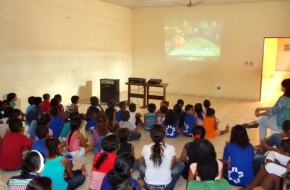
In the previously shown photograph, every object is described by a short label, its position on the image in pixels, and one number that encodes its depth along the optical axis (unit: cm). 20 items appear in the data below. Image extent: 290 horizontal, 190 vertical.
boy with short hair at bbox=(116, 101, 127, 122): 488
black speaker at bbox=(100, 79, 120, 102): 781
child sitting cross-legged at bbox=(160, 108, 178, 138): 463
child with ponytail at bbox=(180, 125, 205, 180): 299
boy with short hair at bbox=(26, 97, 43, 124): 452
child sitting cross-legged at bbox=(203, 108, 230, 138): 486
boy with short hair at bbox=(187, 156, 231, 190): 188
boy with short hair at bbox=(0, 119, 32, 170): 328
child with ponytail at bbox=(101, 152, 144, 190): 197
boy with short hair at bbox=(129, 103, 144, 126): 502
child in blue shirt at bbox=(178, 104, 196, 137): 488
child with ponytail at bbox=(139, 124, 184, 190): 266
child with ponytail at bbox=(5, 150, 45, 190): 201
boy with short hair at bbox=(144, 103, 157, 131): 497
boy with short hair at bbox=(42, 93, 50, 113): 541
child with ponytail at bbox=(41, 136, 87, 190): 246
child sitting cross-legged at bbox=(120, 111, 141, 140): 446
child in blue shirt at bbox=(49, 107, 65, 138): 424
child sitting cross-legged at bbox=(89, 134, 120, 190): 256
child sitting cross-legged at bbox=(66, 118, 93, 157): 362
